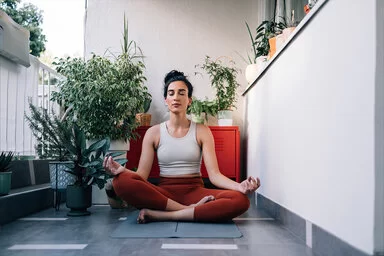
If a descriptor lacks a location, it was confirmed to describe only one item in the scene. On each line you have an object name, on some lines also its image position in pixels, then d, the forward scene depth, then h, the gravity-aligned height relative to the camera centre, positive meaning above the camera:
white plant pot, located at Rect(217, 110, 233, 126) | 4.11 +0.18
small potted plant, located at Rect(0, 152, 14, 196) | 2.49 -0.29
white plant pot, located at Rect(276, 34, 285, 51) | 2.89 +0.75
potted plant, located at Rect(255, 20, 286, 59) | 3.48 +0.96
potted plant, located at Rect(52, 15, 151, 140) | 3.13 +0.33
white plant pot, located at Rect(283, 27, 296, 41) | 2.69 +0.76
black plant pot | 2.80 -0.51
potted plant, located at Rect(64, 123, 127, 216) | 2.80 -0.28
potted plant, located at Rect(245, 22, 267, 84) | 3.64 +0.74
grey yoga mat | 2.04 -0.57
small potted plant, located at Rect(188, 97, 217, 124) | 4.06 +0.27
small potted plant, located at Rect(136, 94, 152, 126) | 4.07 +0.18
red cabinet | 4.05 -0.17
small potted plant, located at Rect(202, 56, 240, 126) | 4.08 +0.51
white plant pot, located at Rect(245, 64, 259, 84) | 3.98 +0.67
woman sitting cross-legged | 2.40 -0.31
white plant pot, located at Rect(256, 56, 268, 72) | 3.60 +0.72
